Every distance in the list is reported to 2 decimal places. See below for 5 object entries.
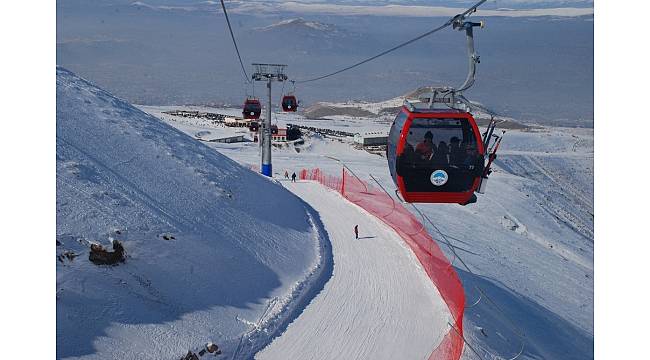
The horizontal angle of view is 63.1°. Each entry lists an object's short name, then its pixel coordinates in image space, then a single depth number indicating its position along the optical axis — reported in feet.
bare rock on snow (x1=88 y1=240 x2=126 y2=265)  40.41
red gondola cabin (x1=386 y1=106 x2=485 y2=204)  33.81
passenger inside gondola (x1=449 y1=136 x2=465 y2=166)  34.53
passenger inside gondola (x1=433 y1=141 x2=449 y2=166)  34.63
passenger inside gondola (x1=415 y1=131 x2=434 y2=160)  34.30
